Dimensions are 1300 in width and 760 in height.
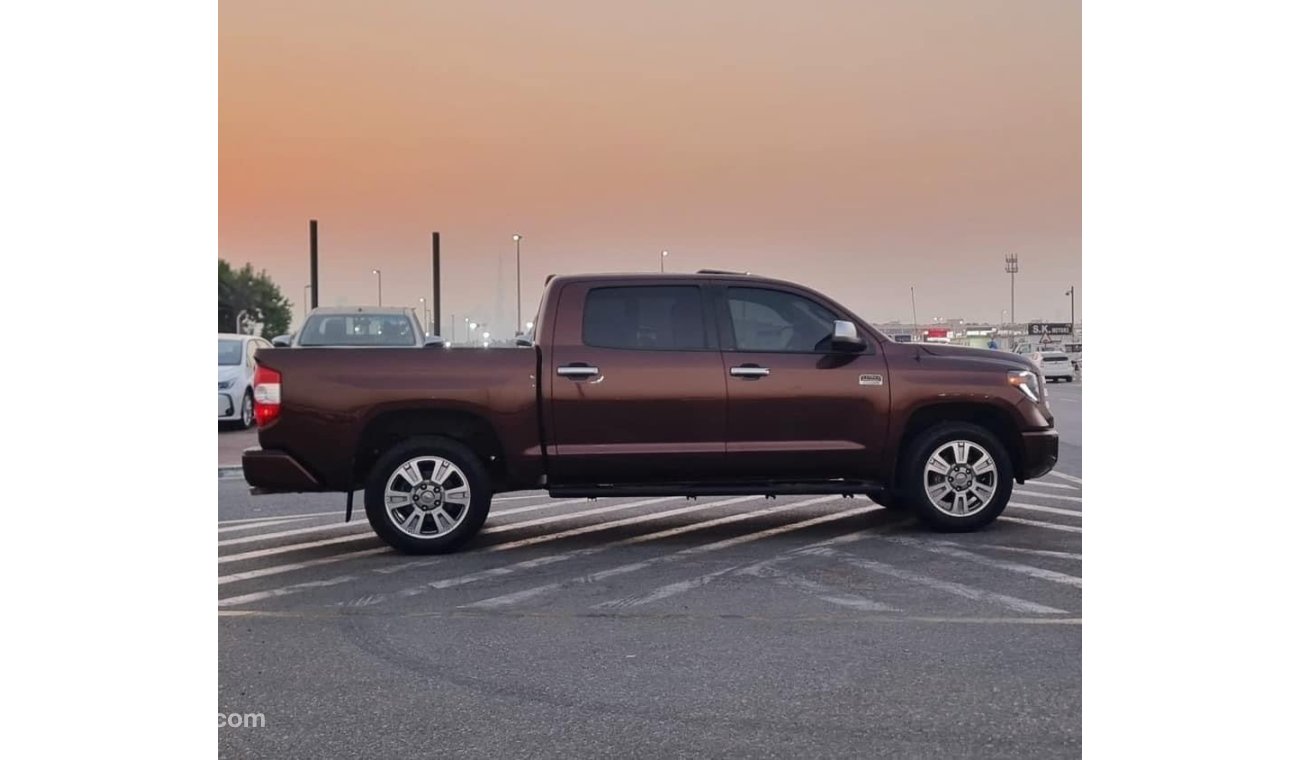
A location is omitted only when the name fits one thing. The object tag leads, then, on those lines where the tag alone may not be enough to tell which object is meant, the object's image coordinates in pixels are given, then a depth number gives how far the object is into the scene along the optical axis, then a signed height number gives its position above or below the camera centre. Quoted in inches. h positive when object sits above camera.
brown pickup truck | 329.1 -11.5
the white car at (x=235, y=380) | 797.2 -3.3
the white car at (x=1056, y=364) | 1907.0 +10.4
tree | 3995.3 +267.2
